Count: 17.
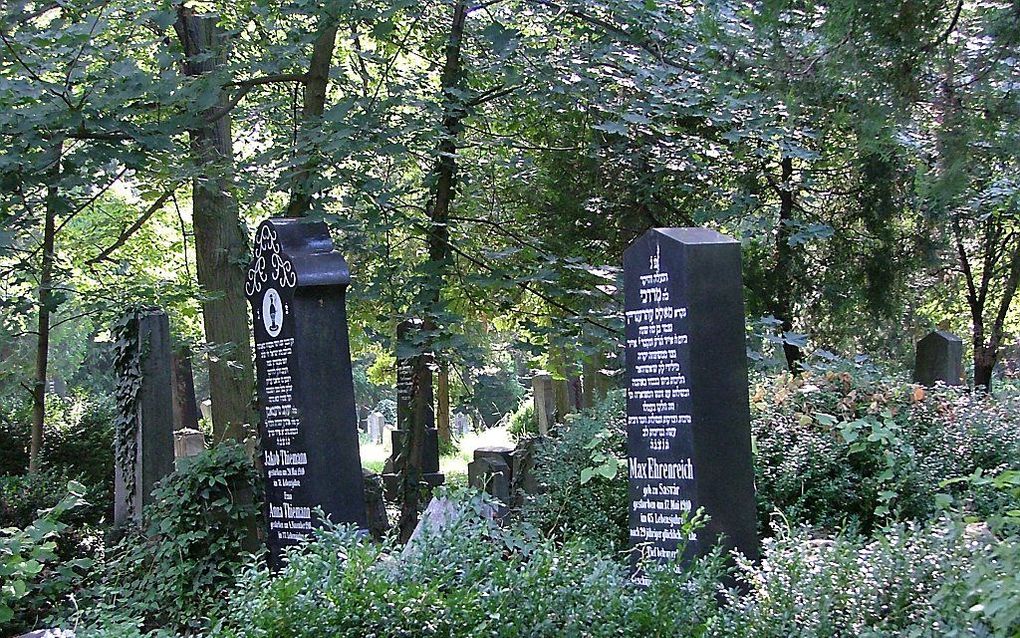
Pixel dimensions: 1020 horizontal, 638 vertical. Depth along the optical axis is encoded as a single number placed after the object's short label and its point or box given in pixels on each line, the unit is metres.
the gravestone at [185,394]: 21.09
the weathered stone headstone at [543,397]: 21.83
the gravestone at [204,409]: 29.25
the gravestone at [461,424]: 38.38
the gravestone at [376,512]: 10.23
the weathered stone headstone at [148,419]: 9.20
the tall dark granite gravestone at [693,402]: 6.98
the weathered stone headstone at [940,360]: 12.77
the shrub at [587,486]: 8.26
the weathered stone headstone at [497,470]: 11.31
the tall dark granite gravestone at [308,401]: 7.79
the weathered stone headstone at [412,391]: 10.46
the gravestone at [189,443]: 14.26
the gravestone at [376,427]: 34.97
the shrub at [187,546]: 7.76
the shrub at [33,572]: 6.02
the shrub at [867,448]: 8.23
